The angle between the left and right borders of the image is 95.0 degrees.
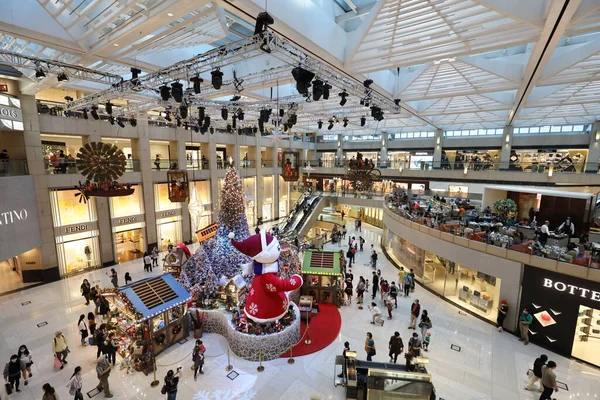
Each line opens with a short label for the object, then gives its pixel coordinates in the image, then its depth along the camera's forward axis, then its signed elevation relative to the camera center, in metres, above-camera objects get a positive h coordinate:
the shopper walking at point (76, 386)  6.09 -4.90
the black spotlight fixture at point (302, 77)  7.46 +2.34
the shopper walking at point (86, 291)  11.00 -5.09
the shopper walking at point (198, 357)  7.10 -4.96
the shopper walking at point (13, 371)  6.53 -4.91
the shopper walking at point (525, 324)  8.69 -5.05
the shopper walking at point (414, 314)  9.44 -5.12
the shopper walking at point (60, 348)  7.41 -4.95
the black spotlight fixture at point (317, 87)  8.90 +2.46
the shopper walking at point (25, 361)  6.82 -4.89
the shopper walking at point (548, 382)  6.24 -4.94
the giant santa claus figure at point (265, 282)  7.23 -3.11
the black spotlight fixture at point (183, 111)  11.58 +2.21
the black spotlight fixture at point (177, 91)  9.18 +2.41
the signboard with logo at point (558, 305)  7.94 -4.31
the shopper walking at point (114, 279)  12.07 -5.05
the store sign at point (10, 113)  9.83 +1.88
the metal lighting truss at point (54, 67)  8.35 +3.21
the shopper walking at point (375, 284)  11.45 -4.98
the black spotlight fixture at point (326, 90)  9.11 +2.46
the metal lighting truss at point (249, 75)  7.02 +3.01
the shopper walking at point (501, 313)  9.34 -5.06
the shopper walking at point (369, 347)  7.52 -5.01
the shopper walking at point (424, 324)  8.67 -5.04
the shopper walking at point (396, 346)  7.53 -4.97
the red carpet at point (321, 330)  8.25 -5.56
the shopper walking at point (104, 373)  6.43 -4.87
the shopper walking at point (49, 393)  5.67 -4.74
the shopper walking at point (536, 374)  6.67 -5.09
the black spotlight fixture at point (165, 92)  9.58 +2.51
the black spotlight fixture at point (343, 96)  11.16 +2.75
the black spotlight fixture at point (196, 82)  8.69 +2.56
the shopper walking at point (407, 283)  11.77 -5.07
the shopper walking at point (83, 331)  8.34 -5.13
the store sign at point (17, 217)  9.91 -2.10
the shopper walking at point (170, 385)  6.07 -4.88
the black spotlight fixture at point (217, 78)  8.14 +2.51
